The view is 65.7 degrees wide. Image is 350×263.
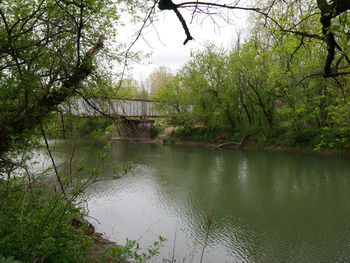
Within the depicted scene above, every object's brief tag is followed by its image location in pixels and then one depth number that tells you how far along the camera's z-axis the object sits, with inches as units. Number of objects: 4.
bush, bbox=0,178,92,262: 96.9
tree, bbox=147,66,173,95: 1736.0
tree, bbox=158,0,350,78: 95.7
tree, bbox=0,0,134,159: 117.0
